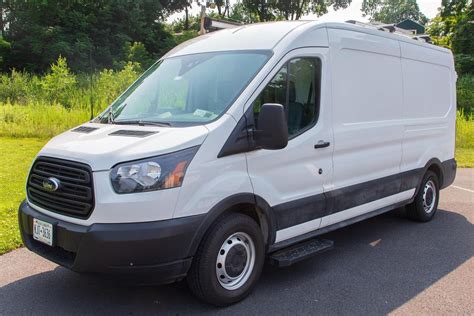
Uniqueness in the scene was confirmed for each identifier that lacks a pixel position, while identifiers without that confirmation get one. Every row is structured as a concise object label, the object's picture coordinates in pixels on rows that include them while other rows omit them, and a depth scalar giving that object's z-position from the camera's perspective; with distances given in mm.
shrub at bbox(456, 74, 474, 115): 22645
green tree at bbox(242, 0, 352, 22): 49178
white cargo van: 3451
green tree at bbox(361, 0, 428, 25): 88000
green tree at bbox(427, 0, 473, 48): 29688
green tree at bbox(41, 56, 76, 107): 18125
